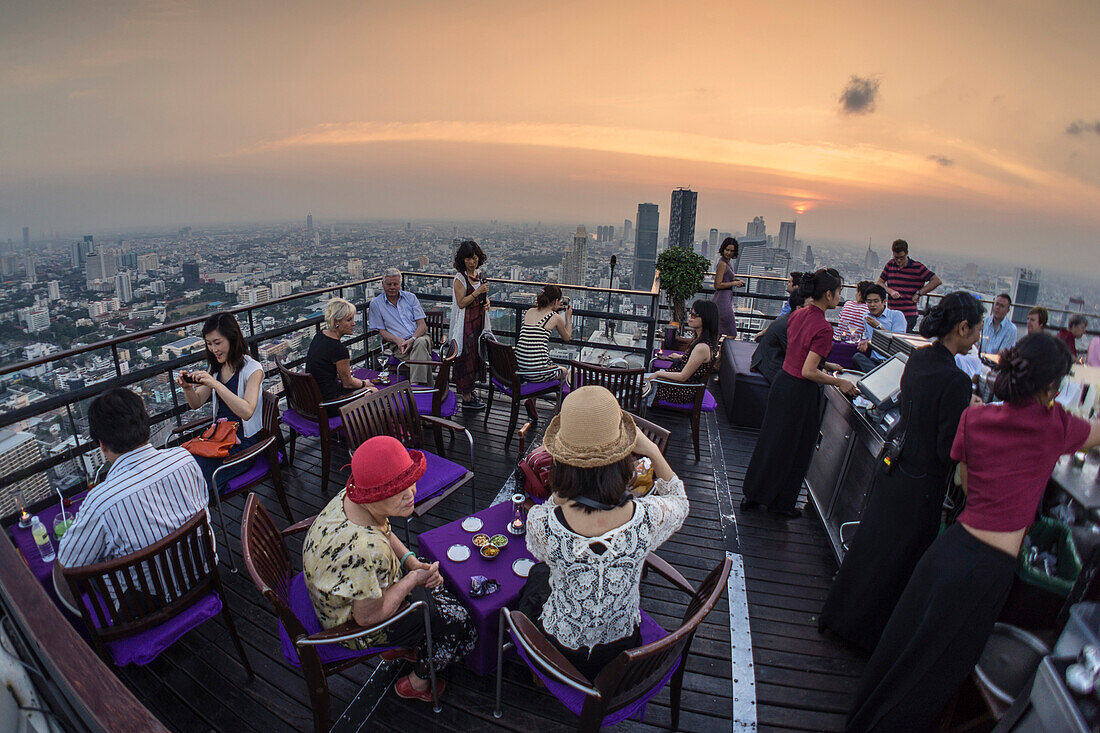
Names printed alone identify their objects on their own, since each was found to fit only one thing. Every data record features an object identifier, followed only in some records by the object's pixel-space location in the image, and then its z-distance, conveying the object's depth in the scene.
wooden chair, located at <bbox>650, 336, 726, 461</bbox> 4.37
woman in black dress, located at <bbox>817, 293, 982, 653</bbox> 2.04
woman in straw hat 1.56
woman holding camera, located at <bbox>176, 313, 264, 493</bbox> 3.11
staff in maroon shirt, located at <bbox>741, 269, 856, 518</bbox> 3.06
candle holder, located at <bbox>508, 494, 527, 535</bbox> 2.47
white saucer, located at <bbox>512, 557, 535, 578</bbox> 2.20
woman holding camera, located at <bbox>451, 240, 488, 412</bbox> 5.02
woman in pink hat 1.74
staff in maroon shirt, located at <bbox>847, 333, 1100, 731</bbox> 1.60
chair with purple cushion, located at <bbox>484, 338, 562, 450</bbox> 4.57
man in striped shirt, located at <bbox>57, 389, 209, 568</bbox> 1.95
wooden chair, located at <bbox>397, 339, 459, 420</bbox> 4.23
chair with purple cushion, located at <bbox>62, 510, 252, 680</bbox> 1.82
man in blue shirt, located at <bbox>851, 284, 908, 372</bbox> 5.44
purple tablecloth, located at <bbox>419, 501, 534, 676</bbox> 2.08
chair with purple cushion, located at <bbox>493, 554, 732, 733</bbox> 1.53
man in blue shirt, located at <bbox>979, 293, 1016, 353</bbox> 5.22
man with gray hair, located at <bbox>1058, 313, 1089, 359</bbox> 4.71
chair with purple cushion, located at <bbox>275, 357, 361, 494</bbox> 3.71
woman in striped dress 4.60
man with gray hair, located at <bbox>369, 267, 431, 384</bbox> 5.16
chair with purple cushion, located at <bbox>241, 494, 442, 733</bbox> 1.71
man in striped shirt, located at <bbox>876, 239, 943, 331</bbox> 6.43
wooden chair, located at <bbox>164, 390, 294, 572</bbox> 3.07
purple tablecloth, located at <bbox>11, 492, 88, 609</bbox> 2.08
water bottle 2.17
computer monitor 2.86
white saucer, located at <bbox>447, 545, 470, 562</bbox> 2.28
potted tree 7.36
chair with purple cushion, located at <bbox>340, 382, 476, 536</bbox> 3.02
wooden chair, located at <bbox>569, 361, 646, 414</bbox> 4.19
